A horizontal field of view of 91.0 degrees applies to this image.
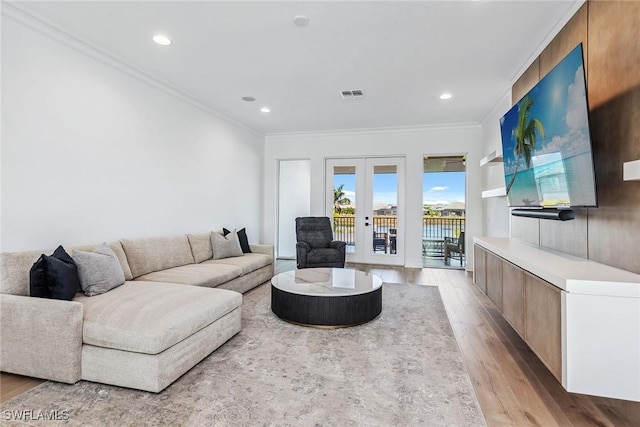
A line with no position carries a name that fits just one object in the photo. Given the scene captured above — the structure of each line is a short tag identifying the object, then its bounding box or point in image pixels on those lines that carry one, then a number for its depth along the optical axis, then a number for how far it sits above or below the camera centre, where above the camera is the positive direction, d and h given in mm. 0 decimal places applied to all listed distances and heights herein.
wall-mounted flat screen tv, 1930 +544
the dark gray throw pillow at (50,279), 2211 -462
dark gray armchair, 5188 -515
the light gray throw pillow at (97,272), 2482 -468
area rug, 1727 -1103
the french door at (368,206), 6223 +194
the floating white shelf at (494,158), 3662 +702
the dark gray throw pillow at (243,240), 4859 -392
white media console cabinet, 1485 -556
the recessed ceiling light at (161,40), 2854 +1620
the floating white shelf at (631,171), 1522 +228
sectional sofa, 1947 -765
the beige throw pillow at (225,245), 4379 -434
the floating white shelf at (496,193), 3623 +287
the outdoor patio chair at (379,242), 6320 -530
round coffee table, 2939 -830
